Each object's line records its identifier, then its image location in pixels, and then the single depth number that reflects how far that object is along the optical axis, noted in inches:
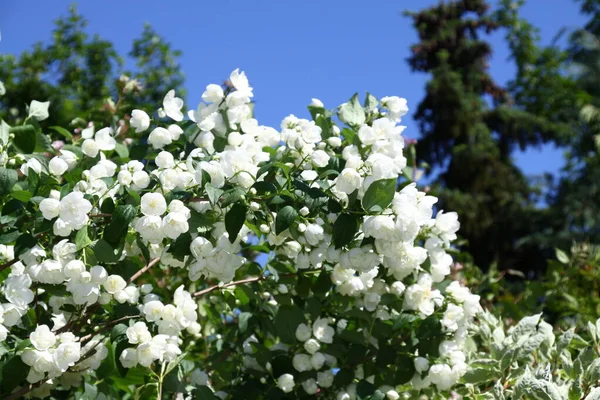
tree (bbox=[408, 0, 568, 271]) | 595.2
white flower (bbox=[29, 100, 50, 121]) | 80.4
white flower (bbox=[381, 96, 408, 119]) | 76.8
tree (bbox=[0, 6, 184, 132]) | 322.0
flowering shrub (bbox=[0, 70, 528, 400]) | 59.4
